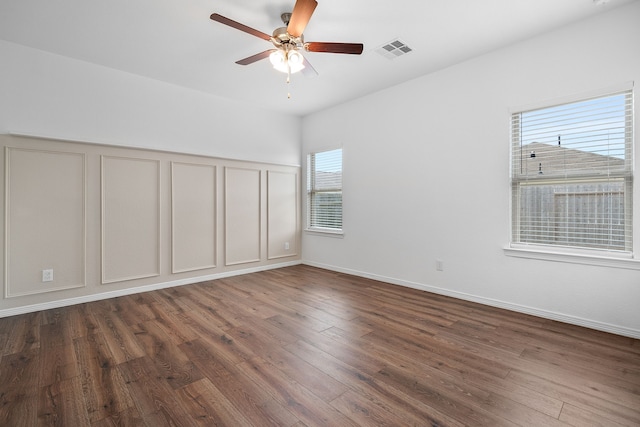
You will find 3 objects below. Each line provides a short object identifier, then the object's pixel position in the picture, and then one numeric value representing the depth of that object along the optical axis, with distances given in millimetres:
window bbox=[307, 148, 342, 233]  5082
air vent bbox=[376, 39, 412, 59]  3062
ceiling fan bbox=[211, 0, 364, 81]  2143
